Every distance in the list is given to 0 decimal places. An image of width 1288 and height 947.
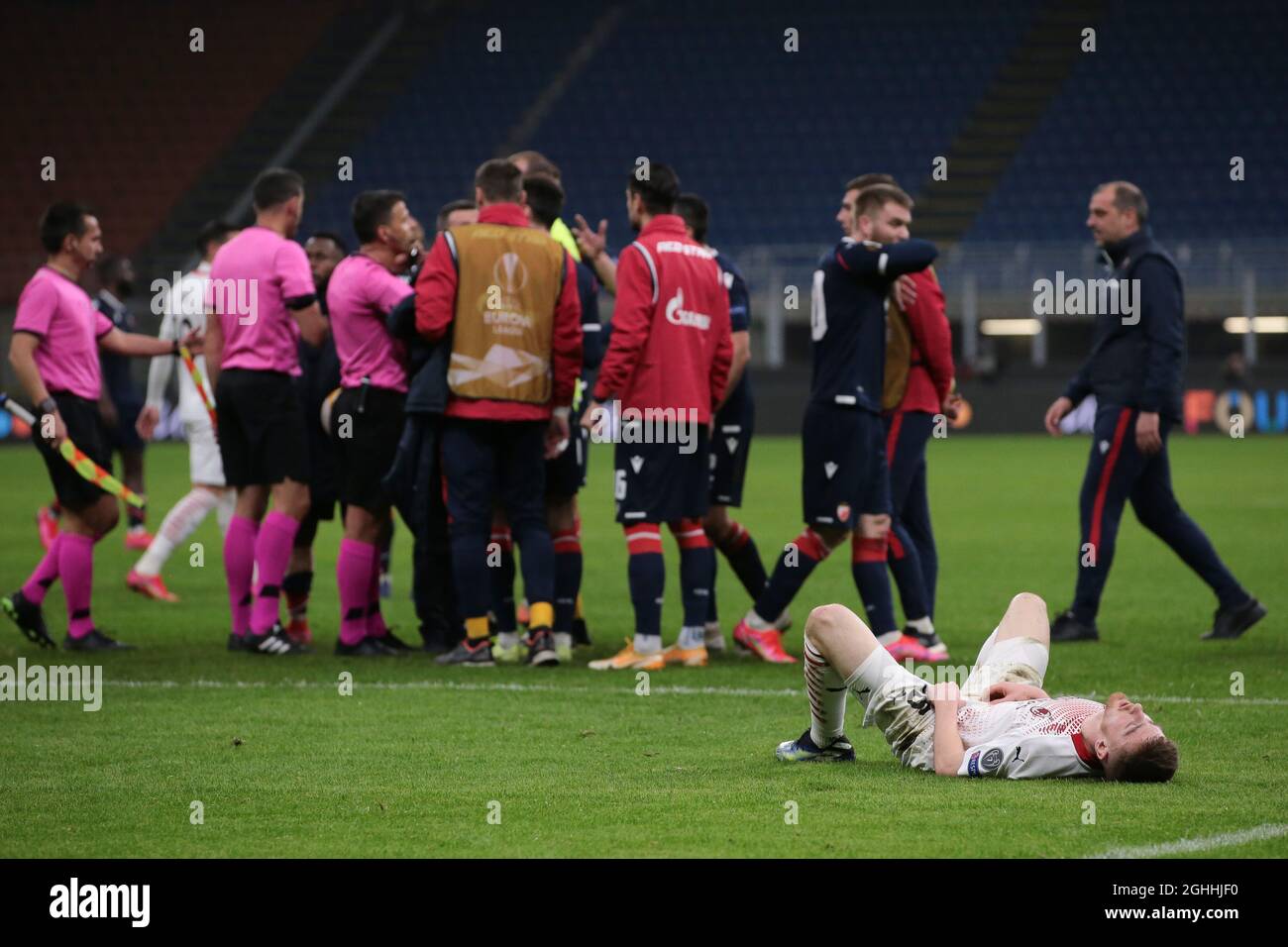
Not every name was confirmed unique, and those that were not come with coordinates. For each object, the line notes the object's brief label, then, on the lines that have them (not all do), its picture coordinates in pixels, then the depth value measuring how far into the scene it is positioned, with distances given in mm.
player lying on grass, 10594
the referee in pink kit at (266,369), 17641
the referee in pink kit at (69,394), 17766
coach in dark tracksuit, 18187
